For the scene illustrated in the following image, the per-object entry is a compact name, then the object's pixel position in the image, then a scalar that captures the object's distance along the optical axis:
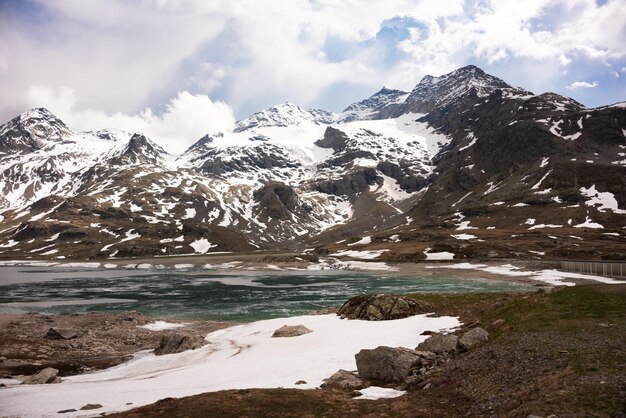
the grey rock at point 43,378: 29.29
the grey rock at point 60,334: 44.22
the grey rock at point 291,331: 42.10
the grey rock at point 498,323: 30.41
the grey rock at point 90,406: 21.20
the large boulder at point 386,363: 25.30
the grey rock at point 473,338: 28.33
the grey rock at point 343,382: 24.06
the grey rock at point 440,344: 28.72
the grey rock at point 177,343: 39.66
